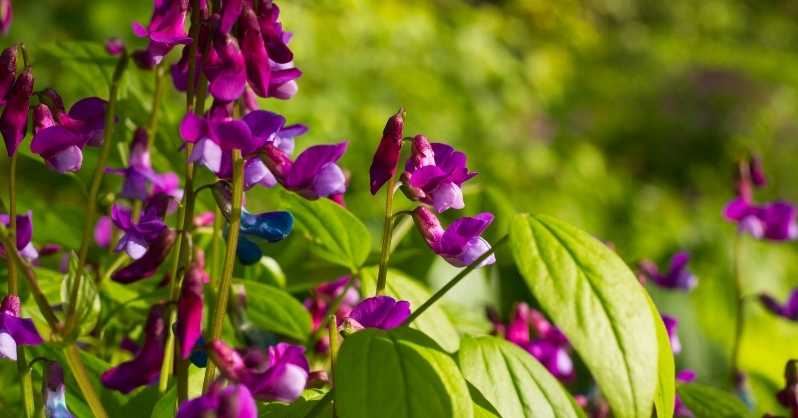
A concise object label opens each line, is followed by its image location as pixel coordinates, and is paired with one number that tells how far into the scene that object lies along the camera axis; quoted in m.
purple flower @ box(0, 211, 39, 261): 0.46
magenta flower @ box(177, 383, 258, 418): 0.39
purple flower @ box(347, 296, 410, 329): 0.43
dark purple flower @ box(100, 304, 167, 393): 0.41
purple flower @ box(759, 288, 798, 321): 0.58
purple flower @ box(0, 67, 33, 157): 0.43
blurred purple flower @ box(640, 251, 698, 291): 0.56
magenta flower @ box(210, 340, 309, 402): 0.40
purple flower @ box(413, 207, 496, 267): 0.44
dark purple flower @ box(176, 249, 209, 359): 0.40
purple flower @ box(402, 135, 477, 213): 0.44
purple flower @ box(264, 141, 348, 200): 0.42
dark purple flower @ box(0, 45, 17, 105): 0.43
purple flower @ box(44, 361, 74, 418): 0.43
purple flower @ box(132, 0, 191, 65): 0.43
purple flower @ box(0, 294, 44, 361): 0.42
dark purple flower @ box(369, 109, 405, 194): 0.44
